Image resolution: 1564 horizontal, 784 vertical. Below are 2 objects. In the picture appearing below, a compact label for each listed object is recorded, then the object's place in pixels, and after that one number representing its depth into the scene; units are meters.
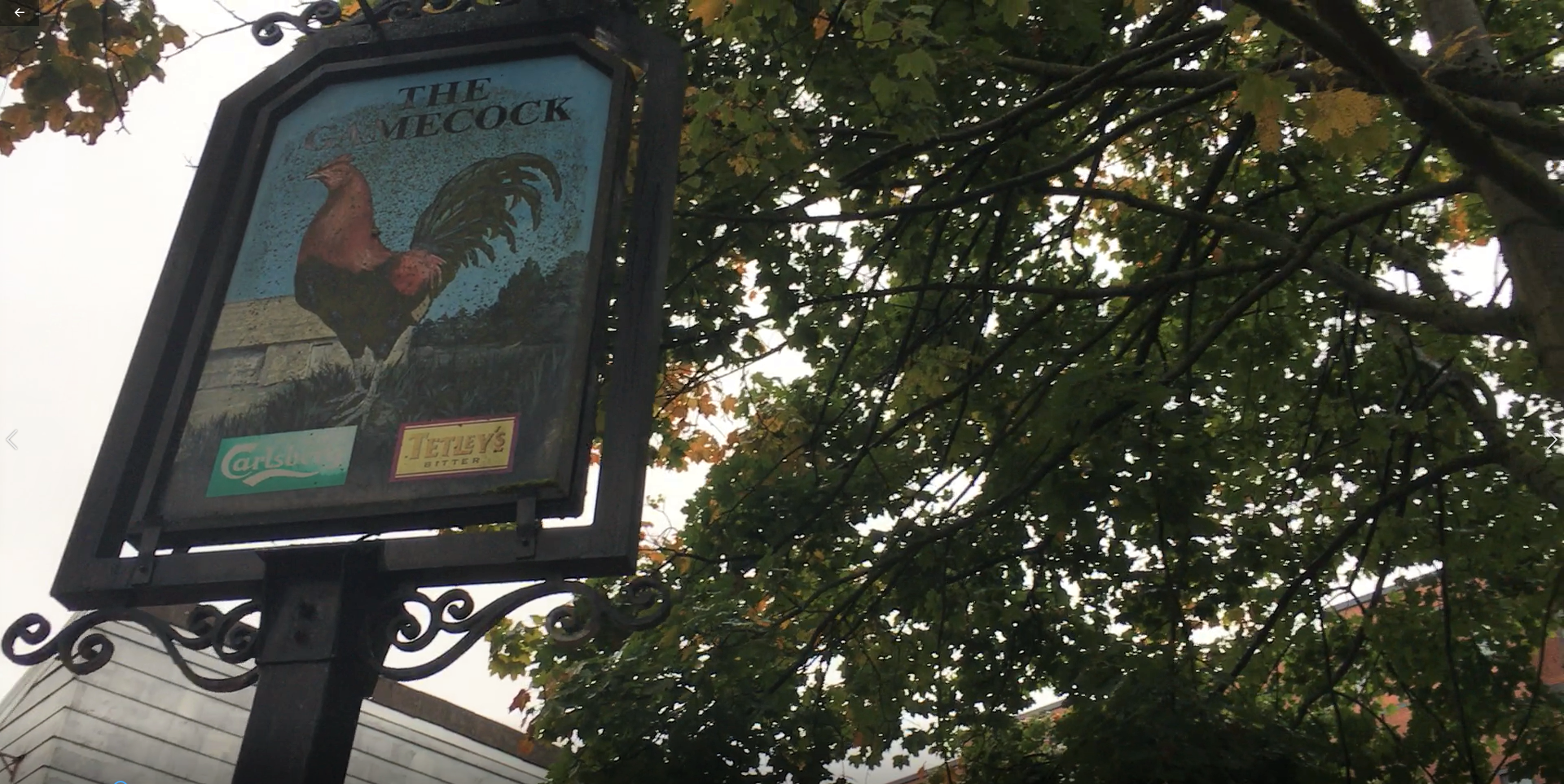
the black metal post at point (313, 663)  2.51
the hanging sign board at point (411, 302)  2.90
